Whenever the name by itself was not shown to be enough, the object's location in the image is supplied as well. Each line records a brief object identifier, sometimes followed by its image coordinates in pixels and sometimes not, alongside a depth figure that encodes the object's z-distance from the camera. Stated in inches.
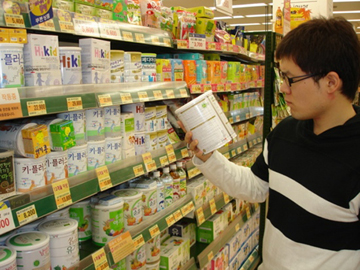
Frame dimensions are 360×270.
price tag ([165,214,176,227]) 82.7
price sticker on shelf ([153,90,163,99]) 77.3
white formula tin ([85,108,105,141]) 64.2
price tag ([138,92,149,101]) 72.4
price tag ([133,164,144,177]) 71.3
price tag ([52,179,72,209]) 53.4
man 49.1
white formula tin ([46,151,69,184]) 55.2
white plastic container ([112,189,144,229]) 71.8
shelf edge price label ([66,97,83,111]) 54.7
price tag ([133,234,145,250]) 71.0
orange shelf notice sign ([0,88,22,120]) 44.4
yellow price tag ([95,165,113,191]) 62.7
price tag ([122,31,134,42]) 71.2
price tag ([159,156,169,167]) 81.6
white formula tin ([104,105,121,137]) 68.4
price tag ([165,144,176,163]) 85.2
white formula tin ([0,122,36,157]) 51.6
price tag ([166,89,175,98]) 82.7
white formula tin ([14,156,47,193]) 51.1
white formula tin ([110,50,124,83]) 69.7
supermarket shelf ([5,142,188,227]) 48.8
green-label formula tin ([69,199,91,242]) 68.5
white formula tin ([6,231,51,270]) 49.9
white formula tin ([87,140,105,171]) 63.9
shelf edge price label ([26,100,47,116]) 48.1
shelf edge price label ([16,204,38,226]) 47.3
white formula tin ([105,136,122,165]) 68.2
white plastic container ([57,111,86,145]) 60.4
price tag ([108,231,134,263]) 65.8
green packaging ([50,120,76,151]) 55.8
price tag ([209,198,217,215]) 108.4
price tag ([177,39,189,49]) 90.9
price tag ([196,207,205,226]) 100.3
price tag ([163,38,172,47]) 85.8
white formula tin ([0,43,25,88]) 48.5
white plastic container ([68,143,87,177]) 59.8
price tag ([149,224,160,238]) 75.7
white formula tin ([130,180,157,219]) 78.5
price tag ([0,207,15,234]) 44.9
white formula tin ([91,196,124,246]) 66.9
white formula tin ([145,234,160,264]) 83.0
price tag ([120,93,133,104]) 66.9
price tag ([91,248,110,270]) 61.0
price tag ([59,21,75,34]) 56.6
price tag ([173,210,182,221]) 86.4
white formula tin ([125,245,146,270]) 75.9
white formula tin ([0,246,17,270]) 45.9
